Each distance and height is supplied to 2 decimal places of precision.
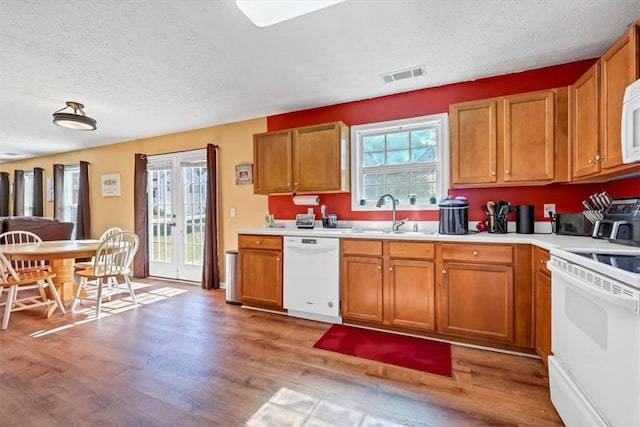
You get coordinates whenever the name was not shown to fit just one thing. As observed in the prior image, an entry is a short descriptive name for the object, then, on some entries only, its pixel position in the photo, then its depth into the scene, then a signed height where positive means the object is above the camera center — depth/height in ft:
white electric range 3.29 -1.78
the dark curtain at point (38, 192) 21.21 +1.58
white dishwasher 9.21 -2.23
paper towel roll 11.50 +0.46
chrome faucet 9.48 -0.08
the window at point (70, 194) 20.21 +1.32
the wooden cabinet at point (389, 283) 8.06 -2.17
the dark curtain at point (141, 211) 15.83 +0.08
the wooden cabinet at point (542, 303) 6.19 -2.12
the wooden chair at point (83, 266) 11.64 -2.21
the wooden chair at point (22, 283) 9.18 -2.35
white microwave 5.01 +1.55
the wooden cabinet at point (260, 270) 10.18 -2.17
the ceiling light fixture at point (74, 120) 9.77 +3.28
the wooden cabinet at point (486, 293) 7.11 -2.17
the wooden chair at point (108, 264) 10.38 -2.00
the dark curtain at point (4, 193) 23.09 +1.66
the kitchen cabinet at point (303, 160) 10.32 +1.98
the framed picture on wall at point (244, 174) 13.41 +1.83
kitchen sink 8.57 -0.69
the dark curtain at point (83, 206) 18.54 +0.41
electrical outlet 8.38 +0.02
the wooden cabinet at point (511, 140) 7.62 +1.98
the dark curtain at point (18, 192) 22.54 +1.69
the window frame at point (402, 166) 9.63 +2.11
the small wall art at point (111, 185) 17.63 +1.76
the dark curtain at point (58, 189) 19.90 +1.69
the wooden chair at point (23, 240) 12.16 -1.36
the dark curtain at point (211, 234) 13.70 -1.07
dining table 9.35 -1.39
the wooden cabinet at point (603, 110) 5.52 +2.26
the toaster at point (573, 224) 7.36 -0.40
